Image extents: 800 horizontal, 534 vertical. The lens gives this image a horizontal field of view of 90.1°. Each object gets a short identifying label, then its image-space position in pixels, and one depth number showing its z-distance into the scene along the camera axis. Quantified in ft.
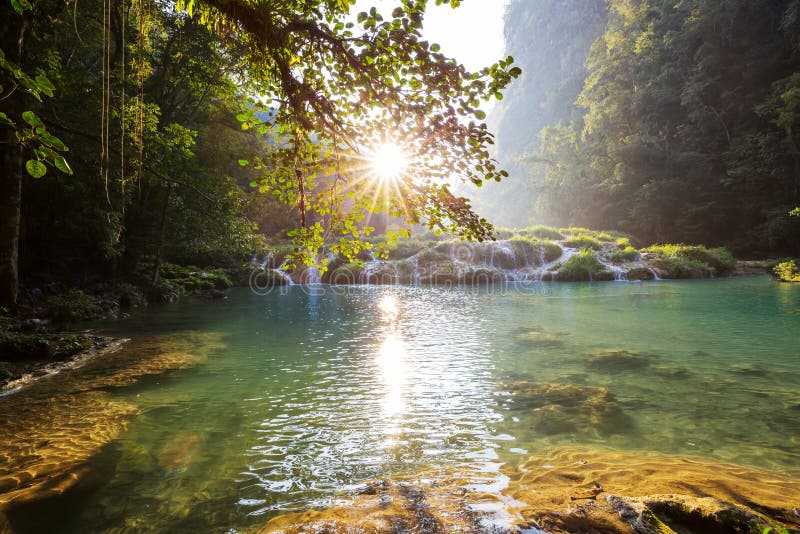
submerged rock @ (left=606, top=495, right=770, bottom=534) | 7.52
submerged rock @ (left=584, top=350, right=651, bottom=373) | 22.56
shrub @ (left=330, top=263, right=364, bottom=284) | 92.32
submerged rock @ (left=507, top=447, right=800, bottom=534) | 7.85
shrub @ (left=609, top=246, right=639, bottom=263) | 89.99
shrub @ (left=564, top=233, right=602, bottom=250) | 98.99
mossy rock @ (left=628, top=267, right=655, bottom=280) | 83.05
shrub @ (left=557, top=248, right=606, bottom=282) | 84.99
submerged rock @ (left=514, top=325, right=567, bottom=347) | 29.30
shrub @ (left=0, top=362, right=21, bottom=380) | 20.51
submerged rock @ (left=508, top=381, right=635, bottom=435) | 14.86
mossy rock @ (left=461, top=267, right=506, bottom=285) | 86.99
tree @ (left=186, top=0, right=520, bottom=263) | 10.60
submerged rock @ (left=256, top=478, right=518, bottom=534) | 8.38
